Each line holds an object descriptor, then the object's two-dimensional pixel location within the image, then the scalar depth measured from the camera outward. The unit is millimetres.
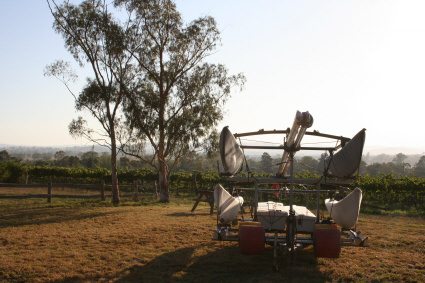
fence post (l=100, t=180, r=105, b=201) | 19162
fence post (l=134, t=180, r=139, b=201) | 20559
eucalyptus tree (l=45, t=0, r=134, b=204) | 18422
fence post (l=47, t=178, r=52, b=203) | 17100
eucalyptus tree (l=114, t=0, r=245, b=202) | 19484
